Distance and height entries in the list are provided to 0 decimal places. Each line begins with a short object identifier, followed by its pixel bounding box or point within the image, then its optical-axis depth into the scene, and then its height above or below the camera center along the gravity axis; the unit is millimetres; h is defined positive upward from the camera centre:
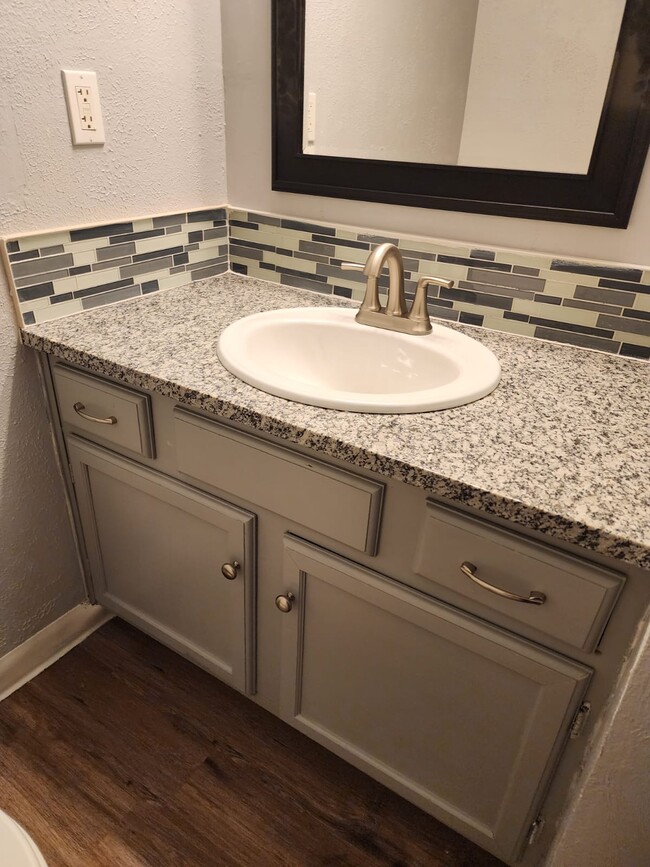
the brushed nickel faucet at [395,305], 1026 -271
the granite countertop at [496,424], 649 -345
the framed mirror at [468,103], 898 +73
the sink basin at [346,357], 894 -339
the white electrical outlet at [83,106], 1003 +40
